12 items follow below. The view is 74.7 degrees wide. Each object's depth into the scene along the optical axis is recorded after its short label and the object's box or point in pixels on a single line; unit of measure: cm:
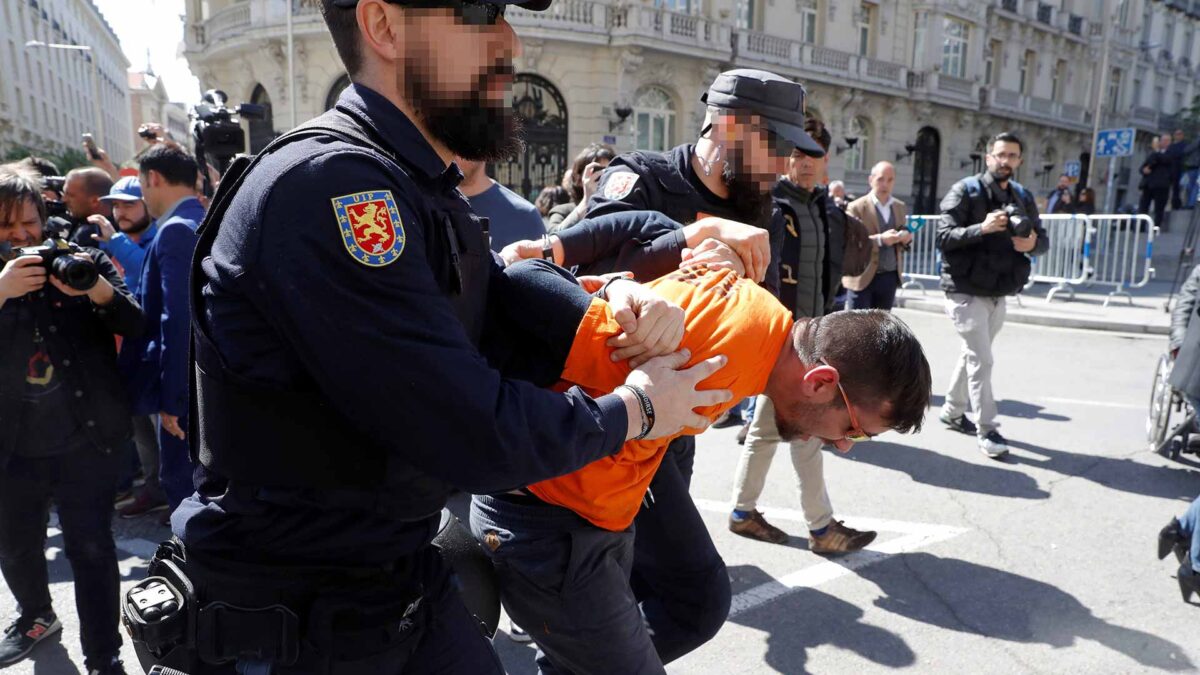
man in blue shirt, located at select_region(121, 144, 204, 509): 294
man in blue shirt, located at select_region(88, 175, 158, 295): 400
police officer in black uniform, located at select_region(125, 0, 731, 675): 110
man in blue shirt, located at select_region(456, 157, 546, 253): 338
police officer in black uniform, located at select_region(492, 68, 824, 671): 221
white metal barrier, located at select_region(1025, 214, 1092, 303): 1216
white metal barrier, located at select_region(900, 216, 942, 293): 1446
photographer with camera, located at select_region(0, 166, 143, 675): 268
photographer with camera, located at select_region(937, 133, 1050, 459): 523
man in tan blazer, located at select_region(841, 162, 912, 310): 674
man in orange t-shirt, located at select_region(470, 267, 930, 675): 158
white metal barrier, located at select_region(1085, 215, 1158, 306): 1181
